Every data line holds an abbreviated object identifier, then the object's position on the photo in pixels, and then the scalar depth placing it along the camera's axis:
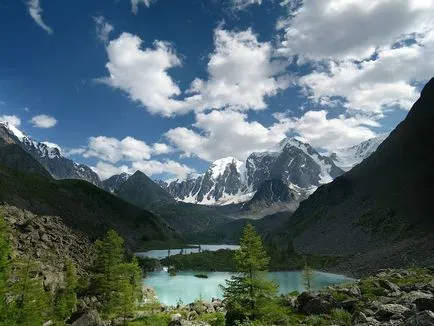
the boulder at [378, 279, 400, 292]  49.33
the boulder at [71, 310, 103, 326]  57.21
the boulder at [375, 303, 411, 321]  25.77
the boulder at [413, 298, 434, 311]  26.73
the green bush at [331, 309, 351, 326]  33.31
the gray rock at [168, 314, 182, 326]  47.93
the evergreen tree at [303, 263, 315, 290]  105.65
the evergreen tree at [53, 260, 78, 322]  62.69
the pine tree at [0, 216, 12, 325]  43.59
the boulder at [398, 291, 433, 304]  29.64
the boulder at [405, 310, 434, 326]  18.38
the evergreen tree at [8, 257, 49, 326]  45.42
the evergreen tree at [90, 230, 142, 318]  67.88
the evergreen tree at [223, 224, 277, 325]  43.55
